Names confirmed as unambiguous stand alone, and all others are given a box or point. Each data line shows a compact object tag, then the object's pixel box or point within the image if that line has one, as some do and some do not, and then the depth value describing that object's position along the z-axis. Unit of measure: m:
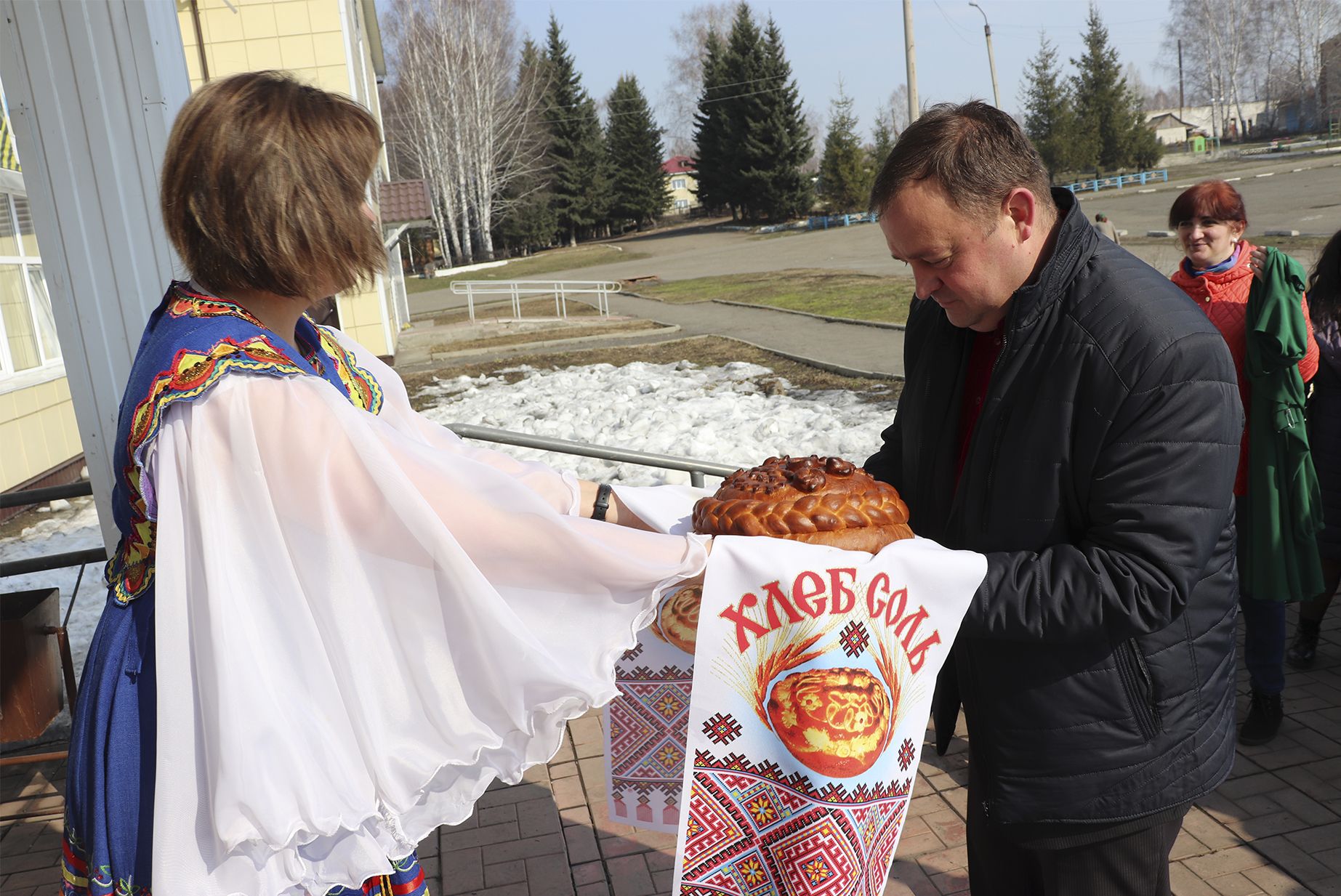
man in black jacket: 1.78
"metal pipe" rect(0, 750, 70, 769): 3.76
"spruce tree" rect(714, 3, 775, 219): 49.38
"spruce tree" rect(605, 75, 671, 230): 55.09
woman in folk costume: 1.49
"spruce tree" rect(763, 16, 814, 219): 49.00
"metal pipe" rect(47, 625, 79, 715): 3.82
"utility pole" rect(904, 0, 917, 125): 21.33
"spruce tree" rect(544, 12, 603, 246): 52.38
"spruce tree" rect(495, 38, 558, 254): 49.50
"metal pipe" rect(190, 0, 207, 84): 13.76
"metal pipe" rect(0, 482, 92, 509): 3.60
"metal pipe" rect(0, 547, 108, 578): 3.80
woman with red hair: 3.93
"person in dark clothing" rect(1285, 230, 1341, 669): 4.28
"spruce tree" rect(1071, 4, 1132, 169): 48.38
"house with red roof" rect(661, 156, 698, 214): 83.75
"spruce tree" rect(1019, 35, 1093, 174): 48.28
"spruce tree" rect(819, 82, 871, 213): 46.75
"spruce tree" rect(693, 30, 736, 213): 51.34
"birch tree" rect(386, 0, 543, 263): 42.56
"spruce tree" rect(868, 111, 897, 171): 46.72
